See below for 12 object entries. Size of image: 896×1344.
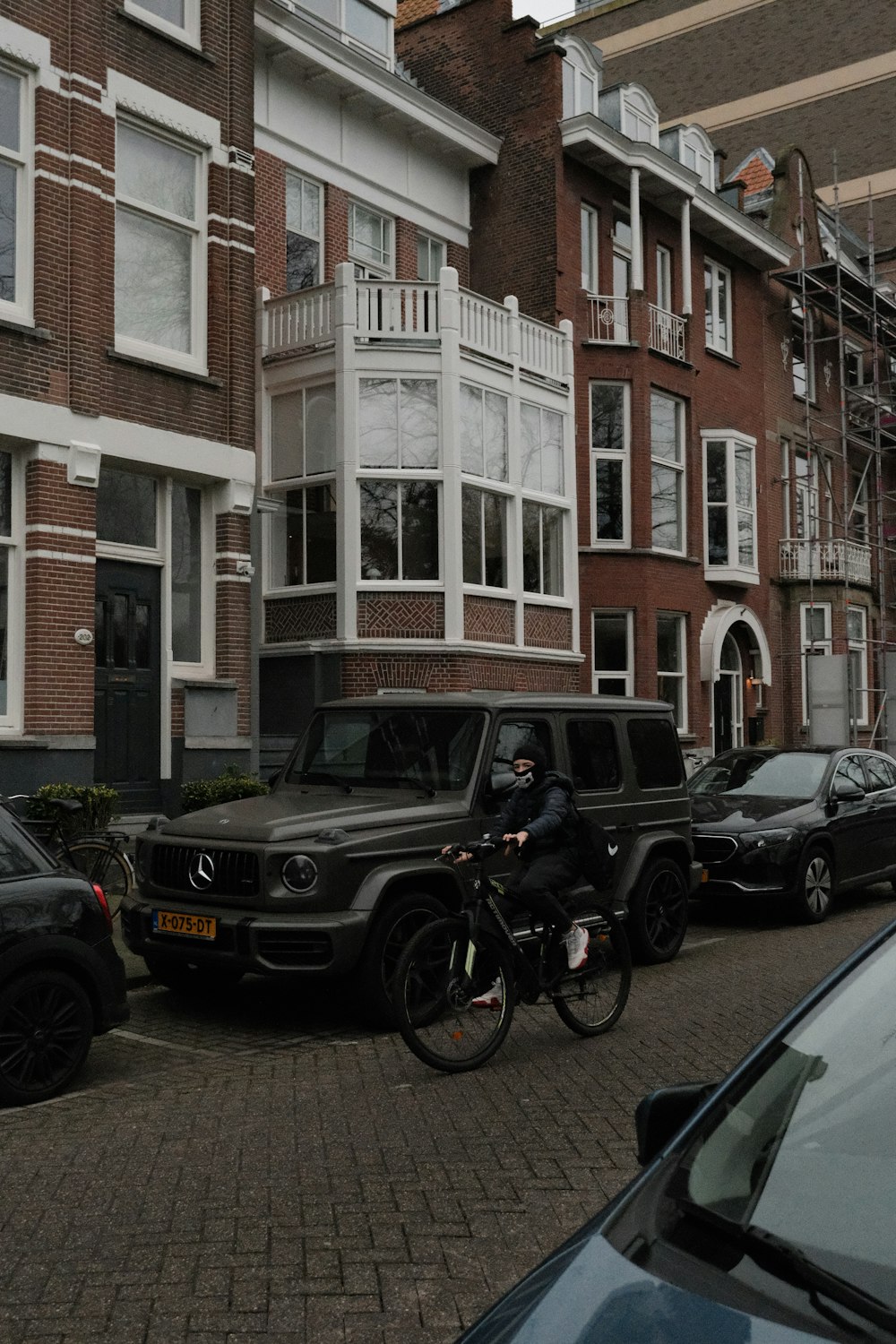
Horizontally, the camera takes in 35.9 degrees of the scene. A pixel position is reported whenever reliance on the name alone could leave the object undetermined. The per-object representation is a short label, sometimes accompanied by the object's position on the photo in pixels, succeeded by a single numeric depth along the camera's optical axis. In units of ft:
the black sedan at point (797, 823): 40.68
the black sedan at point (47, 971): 20.90
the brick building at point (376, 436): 59.36
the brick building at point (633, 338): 73.97
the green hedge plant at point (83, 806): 41.45
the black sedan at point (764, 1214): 5.92
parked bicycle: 37.09
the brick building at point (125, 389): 45.57
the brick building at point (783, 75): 122.21
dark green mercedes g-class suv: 25.26
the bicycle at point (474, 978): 22.33
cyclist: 24.12
